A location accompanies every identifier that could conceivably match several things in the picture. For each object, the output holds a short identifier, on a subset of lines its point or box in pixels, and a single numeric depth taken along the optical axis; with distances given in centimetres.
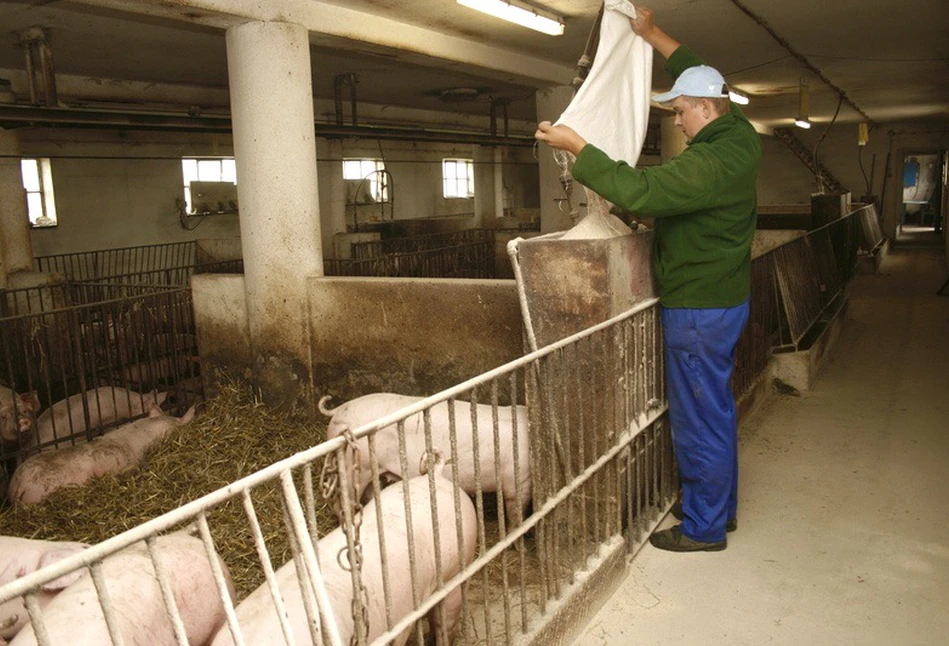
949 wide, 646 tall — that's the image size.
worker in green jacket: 334
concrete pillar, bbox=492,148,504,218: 2105
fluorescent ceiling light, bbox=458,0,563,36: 554
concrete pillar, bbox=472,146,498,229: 2034
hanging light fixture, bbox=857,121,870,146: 1599
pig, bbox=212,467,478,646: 215
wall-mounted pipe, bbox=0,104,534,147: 659
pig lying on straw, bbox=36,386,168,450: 531
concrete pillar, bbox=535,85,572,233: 955
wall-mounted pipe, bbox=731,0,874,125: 703
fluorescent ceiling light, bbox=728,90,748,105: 1105
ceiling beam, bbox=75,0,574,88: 495
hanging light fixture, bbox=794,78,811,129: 1134
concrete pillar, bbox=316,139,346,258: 1443
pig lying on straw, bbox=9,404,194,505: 442
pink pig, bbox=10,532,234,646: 217
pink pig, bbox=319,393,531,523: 362
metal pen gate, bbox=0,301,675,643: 184
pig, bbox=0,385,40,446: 503
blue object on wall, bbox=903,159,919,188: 3045
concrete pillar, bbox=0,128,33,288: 909
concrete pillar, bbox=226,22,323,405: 514
